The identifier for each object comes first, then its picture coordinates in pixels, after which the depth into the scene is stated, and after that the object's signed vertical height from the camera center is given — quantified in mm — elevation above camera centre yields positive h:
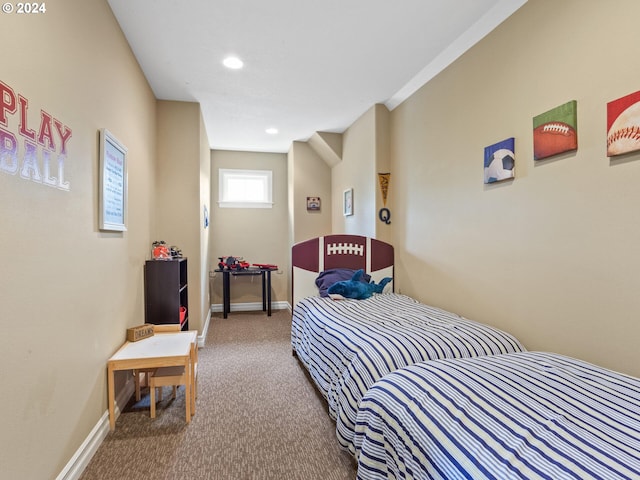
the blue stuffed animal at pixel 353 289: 2990 -447
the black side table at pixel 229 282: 4770 -615
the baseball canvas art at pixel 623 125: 1371 +503
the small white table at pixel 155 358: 1932 -708
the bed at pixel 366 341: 1673 -577
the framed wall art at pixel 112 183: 1849 +352
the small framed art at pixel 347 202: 4207 +512
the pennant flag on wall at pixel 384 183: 3490 +617
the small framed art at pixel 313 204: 4961 +562
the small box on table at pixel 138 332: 2264 -648
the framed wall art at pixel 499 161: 2002 +510
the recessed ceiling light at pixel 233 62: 2586 +1438
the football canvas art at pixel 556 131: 1629 +577
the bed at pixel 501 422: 856 -557
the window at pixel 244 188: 5246 +863
